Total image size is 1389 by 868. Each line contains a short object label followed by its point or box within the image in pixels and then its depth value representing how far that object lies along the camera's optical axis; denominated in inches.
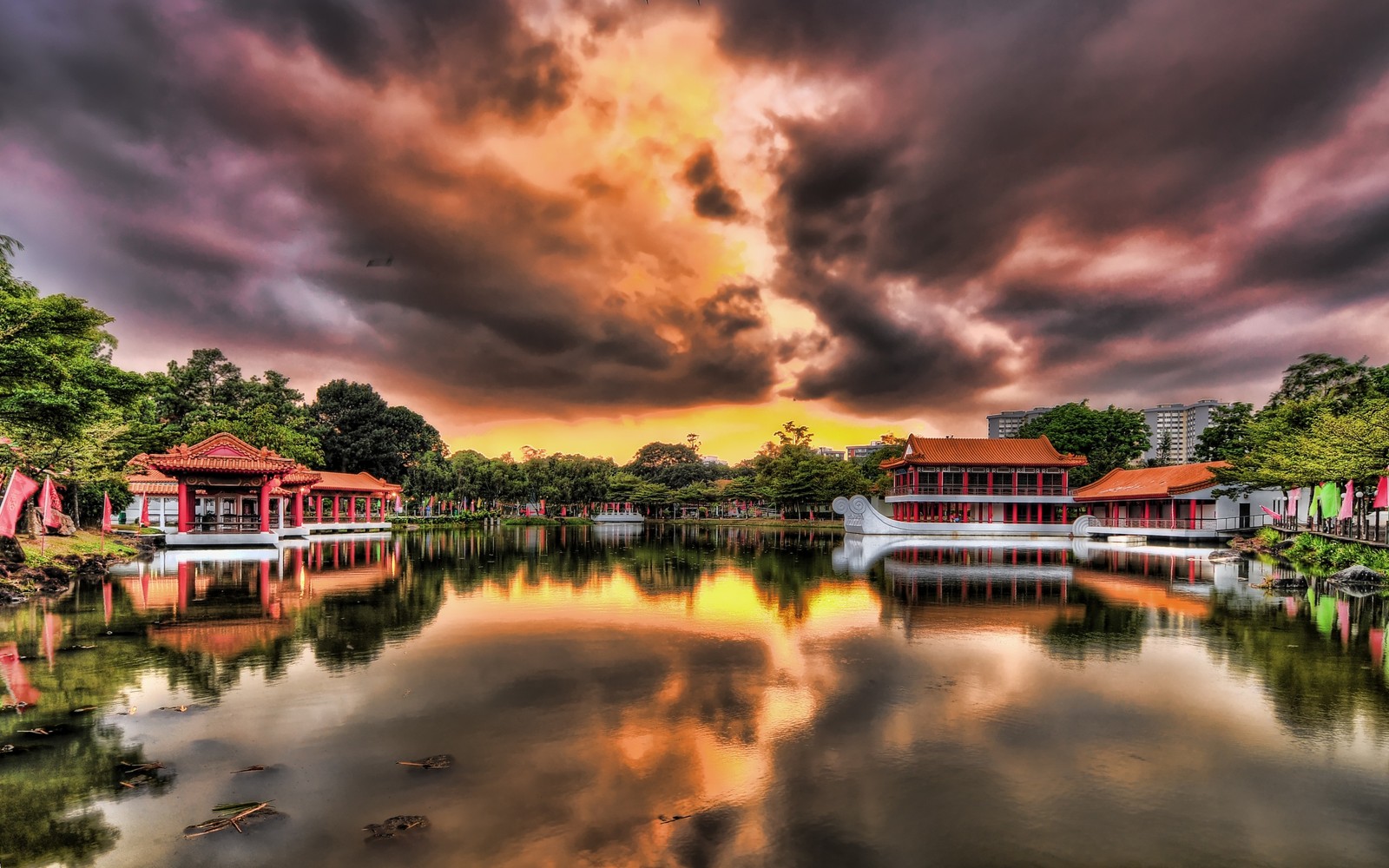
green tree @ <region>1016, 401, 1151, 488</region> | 2123.5
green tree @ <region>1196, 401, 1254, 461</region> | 1486.2
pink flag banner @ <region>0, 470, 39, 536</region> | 629.3
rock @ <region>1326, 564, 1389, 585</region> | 692.7
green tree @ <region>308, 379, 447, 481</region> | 1911.9
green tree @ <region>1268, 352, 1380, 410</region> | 1245.1
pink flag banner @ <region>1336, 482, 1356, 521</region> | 920.5
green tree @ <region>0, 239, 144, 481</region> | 537.0
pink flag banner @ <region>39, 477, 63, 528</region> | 772.0
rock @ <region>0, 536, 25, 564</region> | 665.6
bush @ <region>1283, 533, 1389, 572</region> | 742.5
